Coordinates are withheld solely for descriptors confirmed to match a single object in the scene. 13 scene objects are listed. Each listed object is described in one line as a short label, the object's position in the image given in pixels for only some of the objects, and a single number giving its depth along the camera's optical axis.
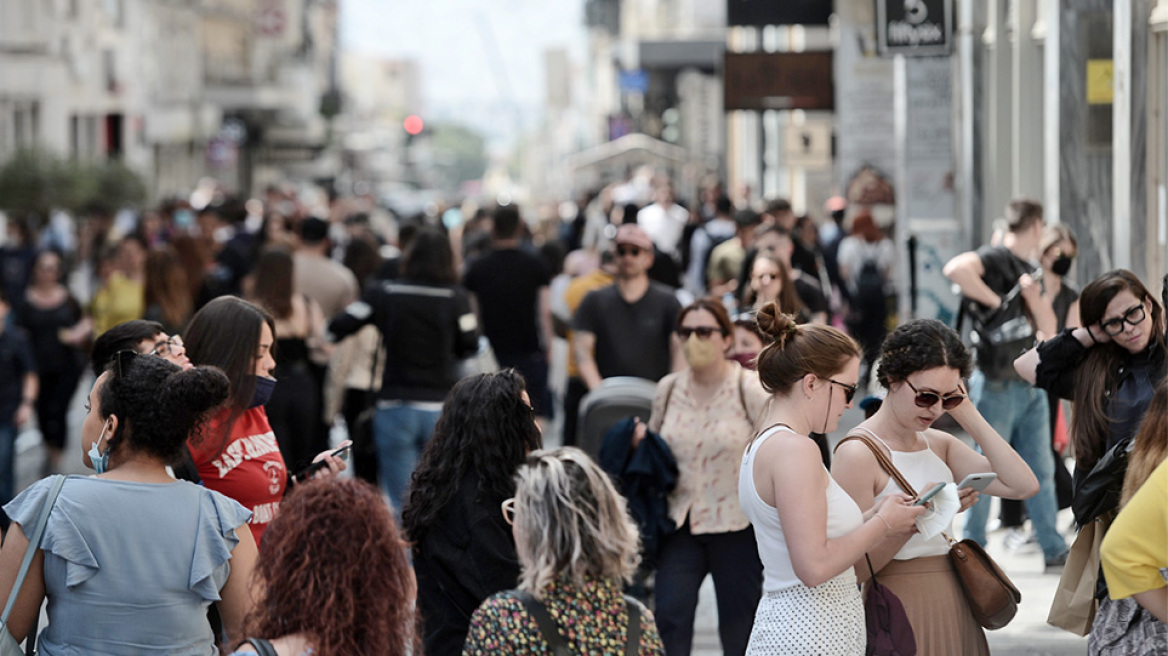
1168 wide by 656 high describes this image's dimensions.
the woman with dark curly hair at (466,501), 9.09
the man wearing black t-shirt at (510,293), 23.22
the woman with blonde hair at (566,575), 7.34
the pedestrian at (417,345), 17.84
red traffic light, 82.00
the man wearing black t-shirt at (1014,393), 17.22
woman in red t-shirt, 11.00
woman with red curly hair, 7.16
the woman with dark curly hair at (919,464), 9.34
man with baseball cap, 17.67
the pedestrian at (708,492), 12.84
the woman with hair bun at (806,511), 8.65
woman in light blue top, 8.41
